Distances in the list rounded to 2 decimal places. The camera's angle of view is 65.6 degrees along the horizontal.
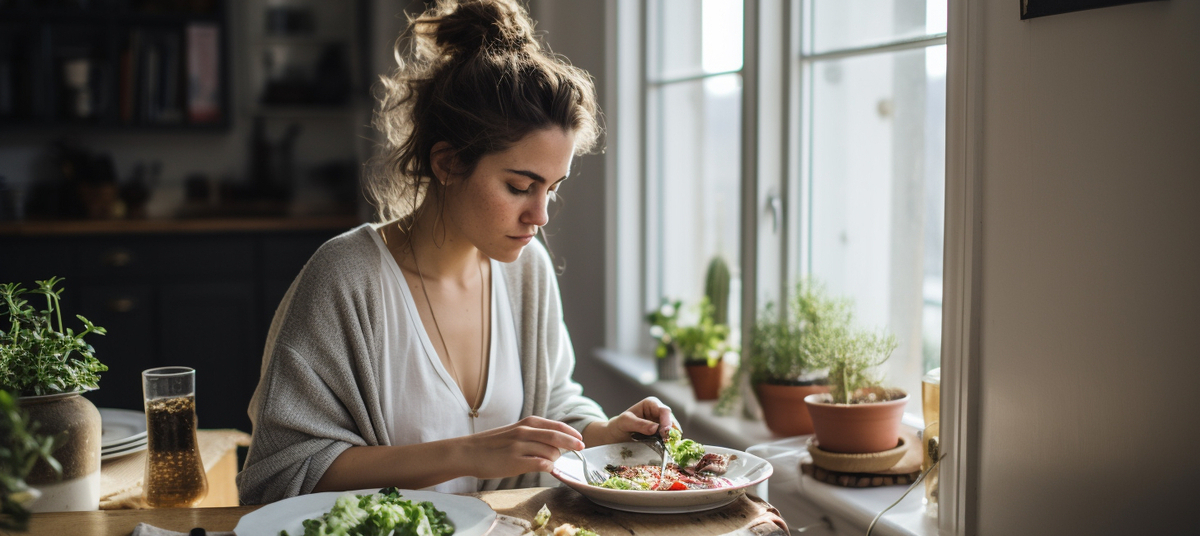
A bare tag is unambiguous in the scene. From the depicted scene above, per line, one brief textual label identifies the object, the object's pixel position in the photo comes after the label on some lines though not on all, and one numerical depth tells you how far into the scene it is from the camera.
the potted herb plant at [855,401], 1.51
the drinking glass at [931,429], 1.37
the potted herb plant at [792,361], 1.78
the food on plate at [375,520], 0.97
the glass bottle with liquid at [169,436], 1.35
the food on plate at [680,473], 1.20
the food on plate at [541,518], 1.08
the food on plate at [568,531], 1.02
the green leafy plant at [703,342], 2.29
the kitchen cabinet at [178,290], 3.71
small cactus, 2.39
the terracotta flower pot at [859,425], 1.50
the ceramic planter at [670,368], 2.51
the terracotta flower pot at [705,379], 2.25
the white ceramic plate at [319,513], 1.02
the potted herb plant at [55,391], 1.19
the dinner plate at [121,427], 1.56
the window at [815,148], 1.75
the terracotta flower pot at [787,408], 1.82
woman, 1.33
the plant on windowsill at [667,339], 2.45
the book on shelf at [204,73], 4.21
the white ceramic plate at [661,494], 1.11
